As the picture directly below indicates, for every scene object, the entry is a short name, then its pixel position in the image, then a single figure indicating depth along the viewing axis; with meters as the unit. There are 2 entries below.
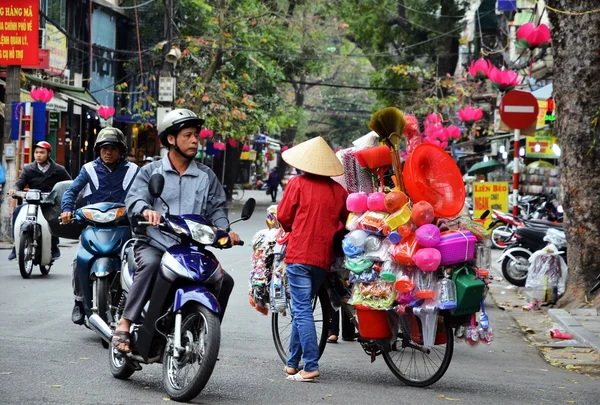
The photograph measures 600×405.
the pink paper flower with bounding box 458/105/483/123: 31.41
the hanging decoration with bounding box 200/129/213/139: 35.53
